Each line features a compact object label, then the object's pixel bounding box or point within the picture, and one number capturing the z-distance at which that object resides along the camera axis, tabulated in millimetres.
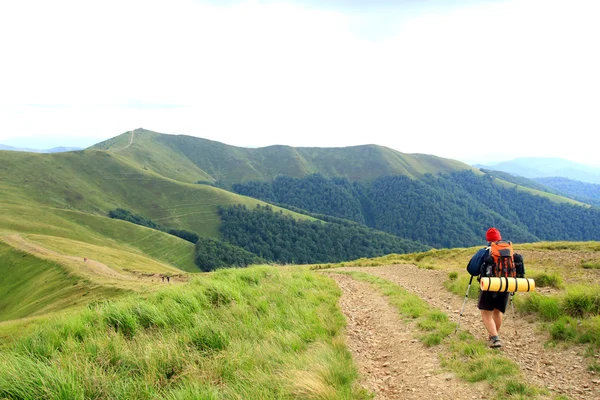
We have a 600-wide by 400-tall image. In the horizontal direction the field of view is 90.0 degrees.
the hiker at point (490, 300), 7020
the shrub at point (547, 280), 11070
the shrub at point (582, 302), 6984
